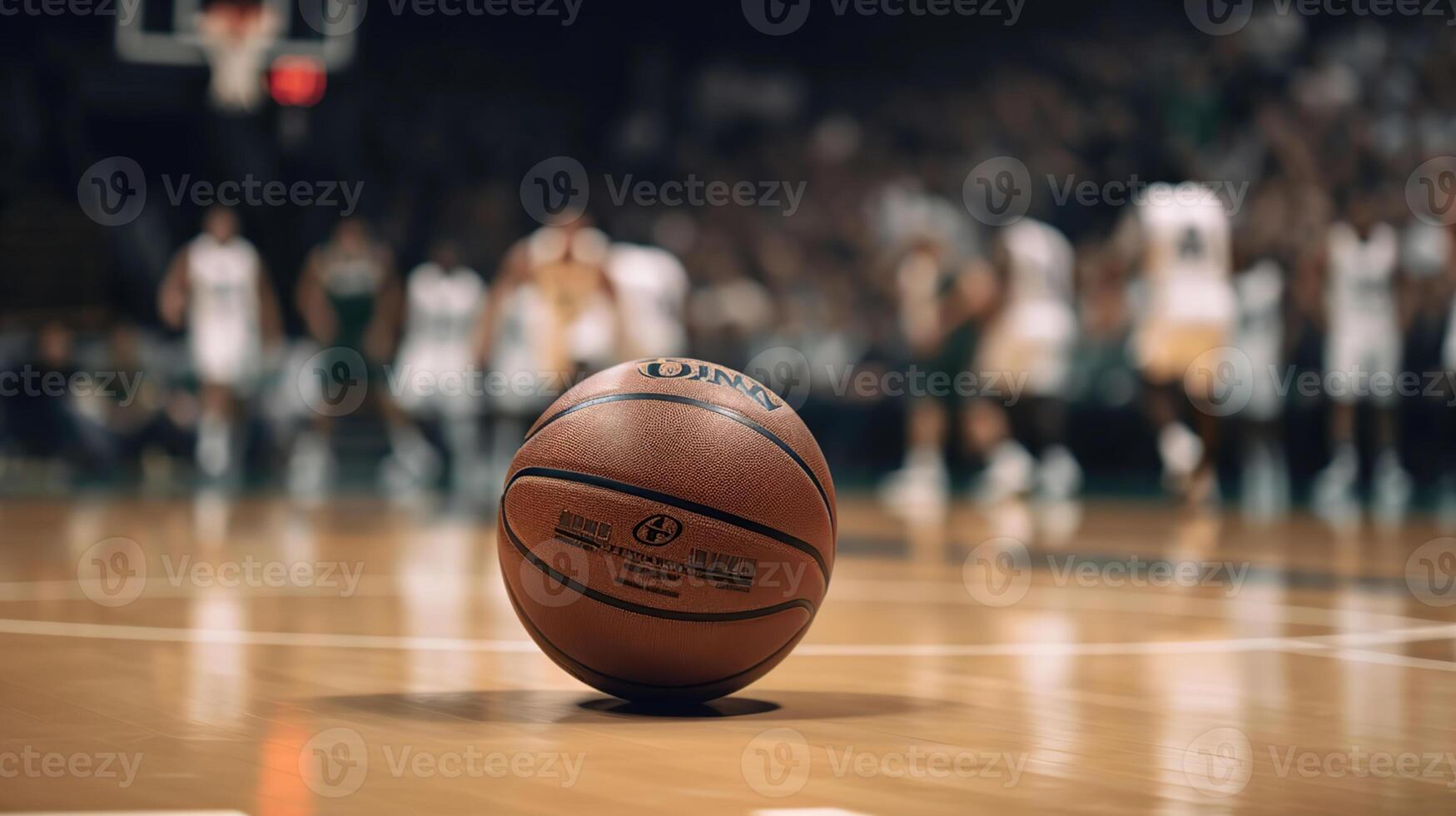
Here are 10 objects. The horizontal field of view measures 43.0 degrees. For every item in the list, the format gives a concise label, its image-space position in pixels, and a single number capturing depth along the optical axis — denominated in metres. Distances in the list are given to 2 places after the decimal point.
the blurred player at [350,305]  16.09
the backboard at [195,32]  17.55
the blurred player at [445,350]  16.52
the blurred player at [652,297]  14.73
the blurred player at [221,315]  15.30
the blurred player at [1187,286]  13.09
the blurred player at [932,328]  14.53
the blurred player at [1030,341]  14.39
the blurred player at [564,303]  13.11
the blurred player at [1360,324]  14.78
